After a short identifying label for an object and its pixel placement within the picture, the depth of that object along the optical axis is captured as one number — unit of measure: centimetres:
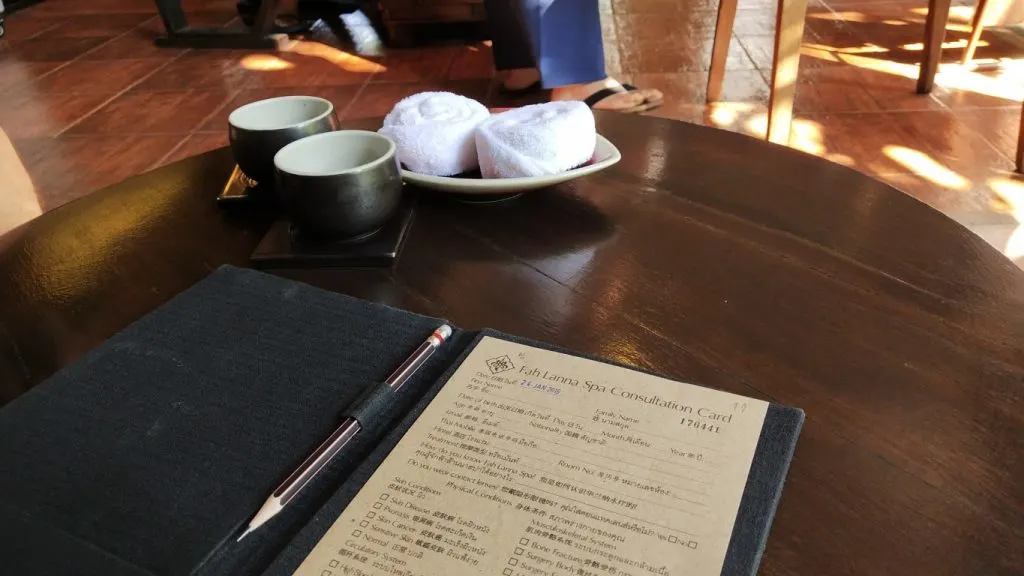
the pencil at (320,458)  33
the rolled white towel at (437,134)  61
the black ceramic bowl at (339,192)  53
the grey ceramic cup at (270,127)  61
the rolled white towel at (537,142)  58
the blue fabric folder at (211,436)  32
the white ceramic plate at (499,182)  58
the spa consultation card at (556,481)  30
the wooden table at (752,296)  34
